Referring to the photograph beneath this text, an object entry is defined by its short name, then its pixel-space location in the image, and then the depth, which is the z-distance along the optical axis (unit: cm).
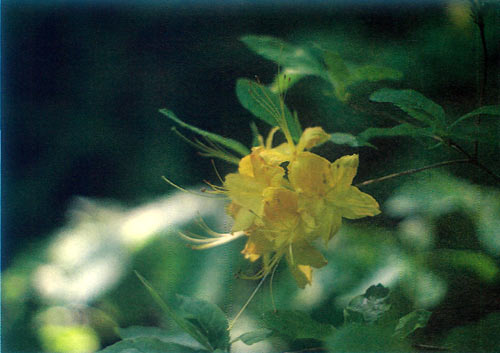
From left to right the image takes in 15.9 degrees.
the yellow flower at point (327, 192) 86
